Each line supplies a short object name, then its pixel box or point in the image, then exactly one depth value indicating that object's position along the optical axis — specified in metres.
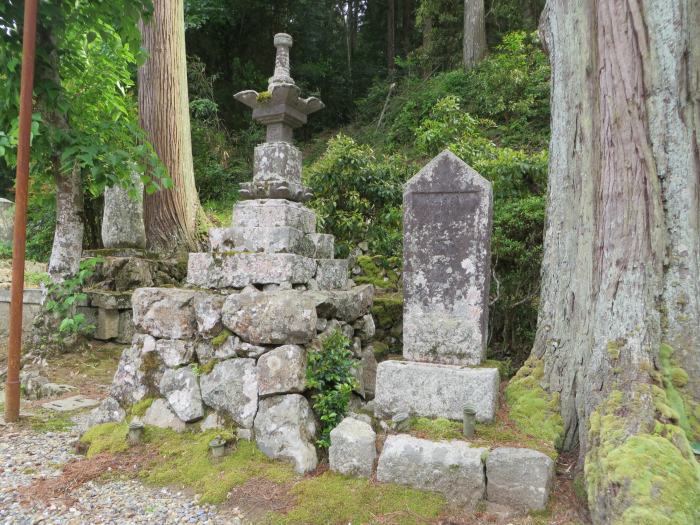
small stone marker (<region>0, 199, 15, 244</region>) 10.14
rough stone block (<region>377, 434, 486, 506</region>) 2.87
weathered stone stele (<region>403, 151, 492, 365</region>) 3.55
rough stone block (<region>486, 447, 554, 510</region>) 2.76
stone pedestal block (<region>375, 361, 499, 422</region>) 3.35
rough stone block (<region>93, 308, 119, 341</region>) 6.42
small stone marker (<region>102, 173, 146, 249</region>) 7.20
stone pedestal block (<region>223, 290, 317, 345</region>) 3.51
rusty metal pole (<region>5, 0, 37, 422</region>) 3.98
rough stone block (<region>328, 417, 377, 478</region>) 3.11
